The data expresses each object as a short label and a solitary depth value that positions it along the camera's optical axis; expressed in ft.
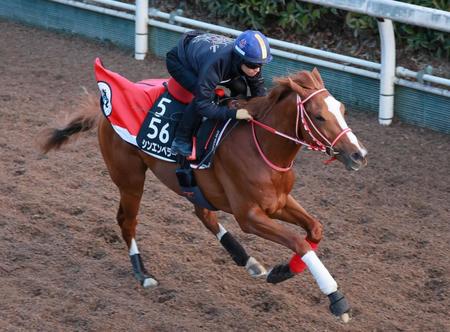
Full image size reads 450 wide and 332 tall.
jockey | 36.29
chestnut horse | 34.71
